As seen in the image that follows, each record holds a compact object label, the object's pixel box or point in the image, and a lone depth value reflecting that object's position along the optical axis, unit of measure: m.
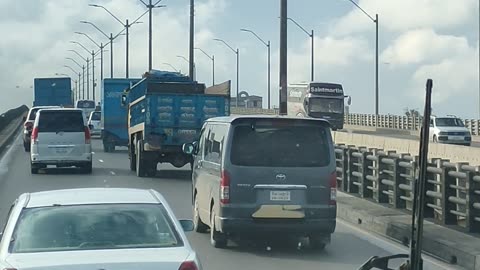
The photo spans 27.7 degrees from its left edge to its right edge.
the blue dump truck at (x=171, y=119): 26.81
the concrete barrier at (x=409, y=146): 27.67
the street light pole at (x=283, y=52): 26.95
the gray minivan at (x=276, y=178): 13.12
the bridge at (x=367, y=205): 12.91
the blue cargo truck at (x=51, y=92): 70.81
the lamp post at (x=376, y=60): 51.25
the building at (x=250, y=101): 117.98
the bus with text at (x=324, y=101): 58.09
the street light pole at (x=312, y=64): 60.22
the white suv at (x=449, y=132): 50.81
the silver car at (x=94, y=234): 6.61
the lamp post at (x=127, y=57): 61.88
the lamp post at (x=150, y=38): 50.81
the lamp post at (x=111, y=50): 67.56
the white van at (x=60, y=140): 29.47
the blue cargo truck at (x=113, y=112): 41.25
